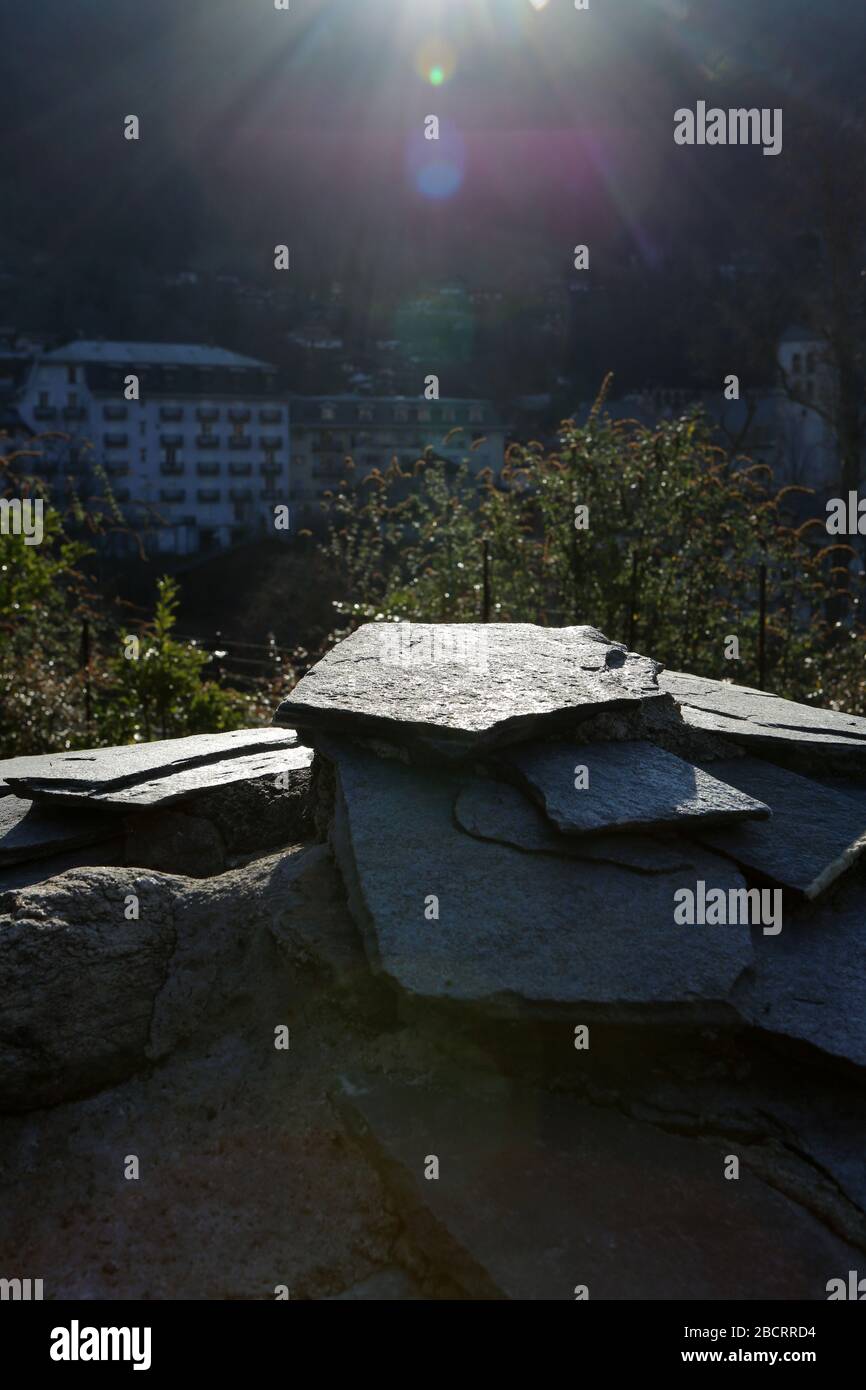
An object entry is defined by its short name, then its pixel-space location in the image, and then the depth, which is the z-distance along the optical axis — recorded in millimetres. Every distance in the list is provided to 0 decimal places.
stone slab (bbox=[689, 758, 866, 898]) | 2975
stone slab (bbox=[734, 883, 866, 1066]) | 2610
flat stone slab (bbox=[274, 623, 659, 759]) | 3158
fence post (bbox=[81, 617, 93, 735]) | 7738
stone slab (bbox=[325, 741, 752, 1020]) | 2518
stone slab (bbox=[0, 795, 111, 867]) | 3510
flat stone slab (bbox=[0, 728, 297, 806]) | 3639
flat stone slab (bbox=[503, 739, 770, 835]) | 2947
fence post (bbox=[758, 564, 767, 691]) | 7488
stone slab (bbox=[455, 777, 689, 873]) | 2932
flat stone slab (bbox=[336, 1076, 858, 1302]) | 2221
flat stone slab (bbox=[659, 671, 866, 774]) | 3699
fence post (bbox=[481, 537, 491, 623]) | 7391
